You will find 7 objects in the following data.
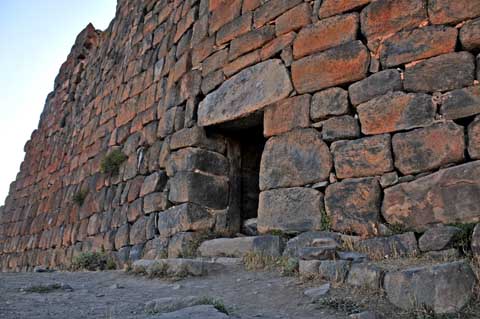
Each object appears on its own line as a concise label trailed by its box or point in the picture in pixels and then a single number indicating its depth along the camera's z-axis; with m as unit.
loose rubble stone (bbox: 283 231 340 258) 3.62
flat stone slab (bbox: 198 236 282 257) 3.96
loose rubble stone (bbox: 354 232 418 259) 3.22
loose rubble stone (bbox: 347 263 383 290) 2.88
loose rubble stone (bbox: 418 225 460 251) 3.08
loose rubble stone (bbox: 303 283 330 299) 2.92
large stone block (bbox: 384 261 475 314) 2.52
